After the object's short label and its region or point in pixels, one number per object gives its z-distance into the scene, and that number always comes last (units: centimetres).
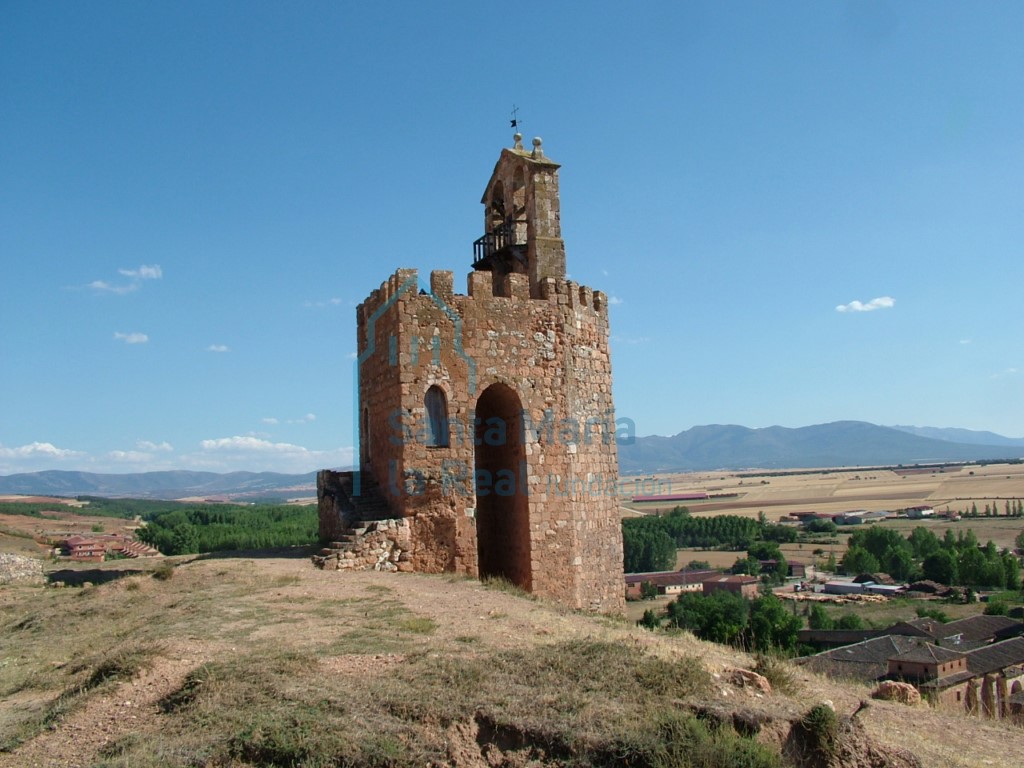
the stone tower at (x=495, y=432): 1402
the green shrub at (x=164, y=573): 1311
